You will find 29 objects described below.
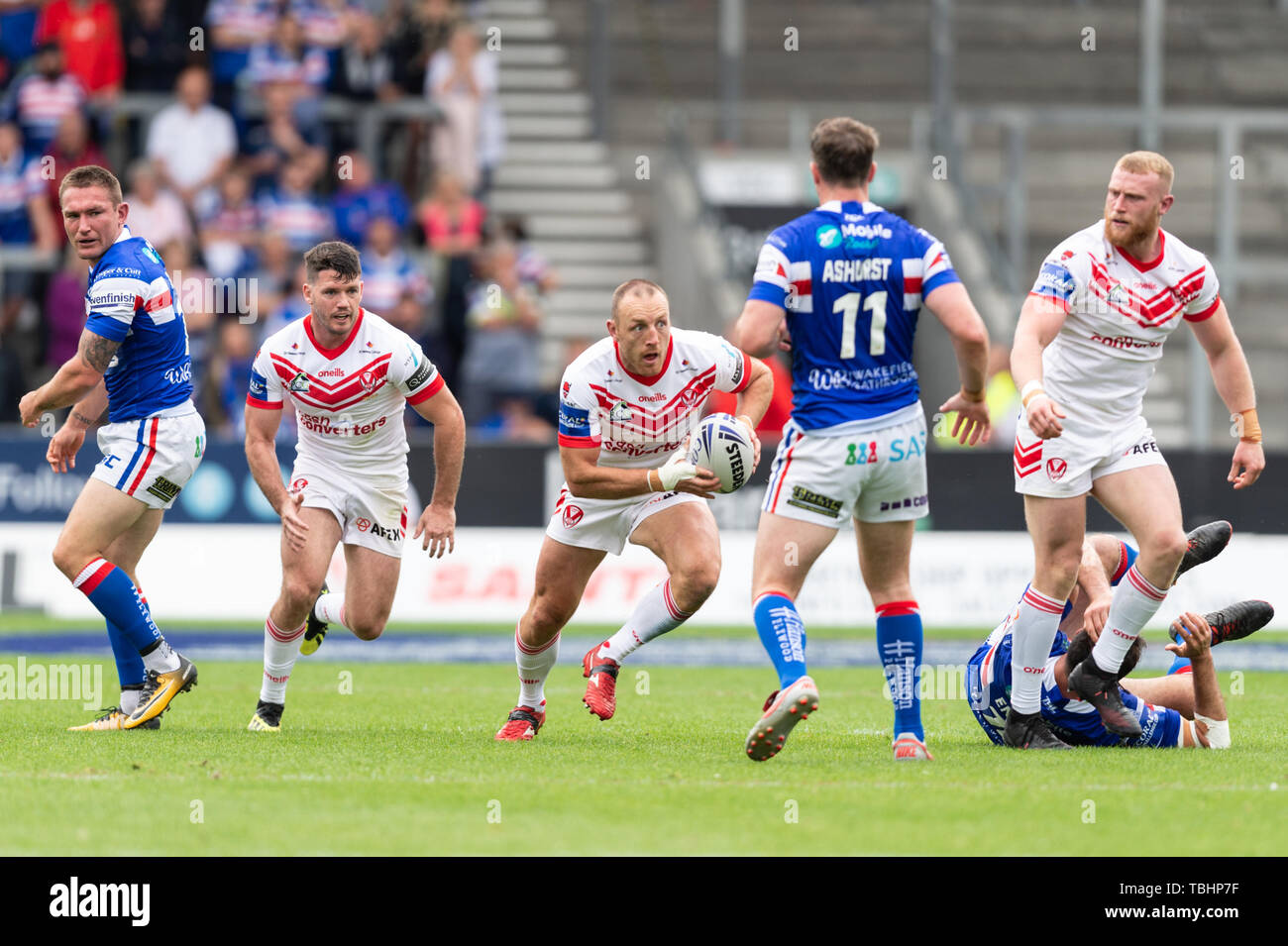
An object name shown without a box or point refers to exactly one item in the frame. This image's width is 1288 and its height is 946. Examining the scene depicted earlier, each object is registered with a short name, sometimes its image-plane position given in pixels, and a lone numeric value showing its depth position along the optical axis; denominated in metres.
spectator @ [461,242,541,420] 18.42
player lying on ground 8.48
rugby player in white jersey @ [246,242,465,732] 8.77
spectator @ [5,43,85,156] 19.25
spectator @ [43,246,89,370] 18.41
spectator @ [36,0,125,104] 19.88
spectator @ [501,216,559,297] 19.02
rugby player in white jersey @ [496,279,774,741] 8.44
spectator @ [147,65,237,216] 19.44
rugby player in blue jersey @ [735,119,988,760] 7.64
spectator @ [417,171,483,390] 18.64
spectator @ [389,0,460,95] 20.56
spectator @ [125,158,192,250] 18.72
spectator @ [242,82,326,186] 19.28
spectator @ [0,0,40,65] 20.55
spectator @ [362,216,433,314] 18.19
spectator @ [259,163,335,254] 19.16
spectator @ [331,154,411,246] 19.23
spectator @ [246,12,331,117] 19.95
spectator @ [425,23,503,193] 20.20
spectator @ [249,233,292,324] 18.62
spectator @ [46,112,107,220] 18.84
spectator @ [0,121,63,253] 19.25
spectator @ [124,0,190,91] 19.91
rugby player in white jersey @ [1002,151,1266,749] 8.20
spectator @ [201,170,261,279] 18.86
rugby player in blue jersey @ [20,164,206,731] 8.91
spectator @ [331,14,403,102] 20.39
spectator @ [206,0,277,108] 20.02
